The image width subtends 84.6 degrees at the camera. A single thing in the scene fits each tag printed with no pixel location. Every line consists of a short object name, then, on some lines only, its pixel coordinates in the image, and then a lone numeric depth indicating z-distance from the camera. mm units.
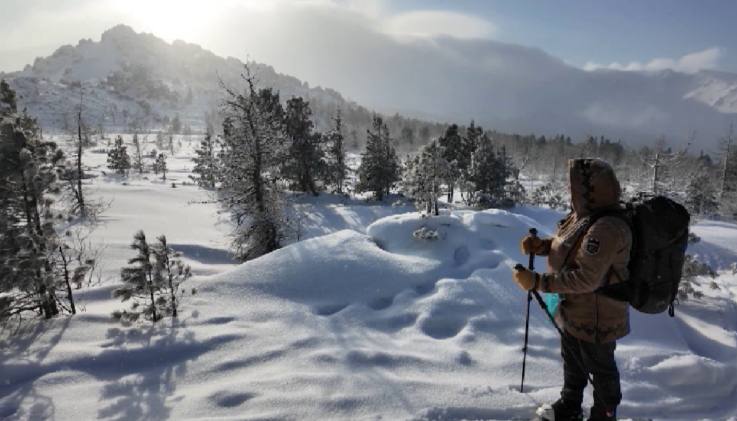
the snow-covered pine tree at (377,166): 42031
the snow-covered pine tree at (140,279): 7324
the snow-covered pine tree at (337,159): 43656
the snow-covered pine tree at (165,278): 6977
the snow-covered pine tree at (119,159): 55812
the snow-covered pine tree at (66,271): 7744
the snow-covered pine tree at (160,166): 60359
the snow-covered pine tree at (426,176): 27562
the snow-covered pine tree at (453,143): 49809
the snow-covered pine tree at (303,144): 39812
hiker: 3066
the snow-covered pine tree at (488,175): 41344
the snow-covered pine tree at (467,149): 46469
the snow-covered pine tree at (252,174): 16688
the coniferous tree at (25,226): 7520
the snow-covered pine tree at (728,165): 59822
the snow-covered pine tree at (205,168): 43166
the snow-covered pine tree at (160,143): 112312
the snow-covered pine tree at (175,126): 160750
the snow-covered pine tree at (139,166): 68125
